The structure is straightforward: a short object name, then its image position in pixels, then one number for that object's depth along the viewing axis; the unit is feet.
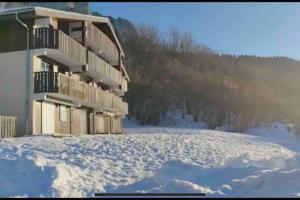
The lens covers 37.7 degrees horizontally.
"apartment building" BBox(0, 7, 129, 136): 75.31
